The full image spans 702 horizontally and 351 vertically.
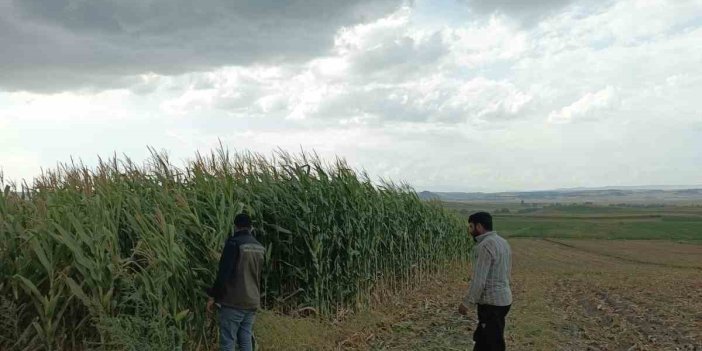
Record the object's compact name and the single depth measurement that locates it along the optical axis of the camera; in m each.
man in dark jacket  6.86
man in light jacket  6.46
